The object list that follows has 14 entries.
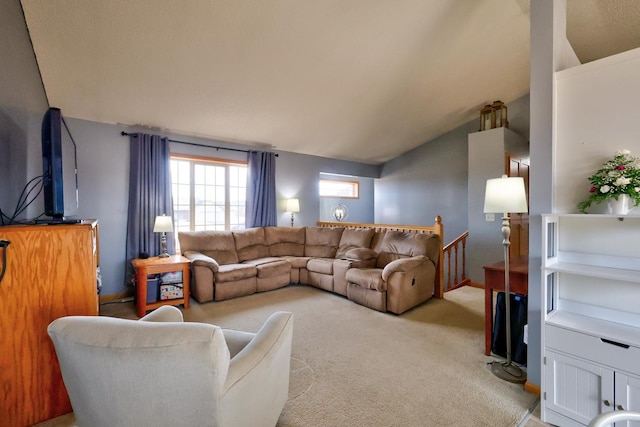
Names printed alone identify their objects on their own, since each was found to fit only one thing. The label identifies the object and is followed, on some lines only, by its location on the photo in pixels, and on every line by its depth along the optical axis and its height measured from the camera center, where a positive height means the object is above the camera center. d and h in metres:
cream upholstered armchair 0.94 -0.55
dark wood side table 2.25 -0.57
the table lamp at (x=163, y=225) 3.62 -0.15
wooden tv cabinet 1.53 -0.53
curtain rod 3.90 +1.07
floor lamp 2.10 +0.04
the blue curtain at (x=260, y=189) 4.99 +0.42
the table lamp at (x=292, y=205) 5.31 +0.15
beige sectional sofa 3.46 -0.71
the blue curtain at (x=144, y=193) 3.89 +0.27
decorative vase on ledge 1.56 +0.04
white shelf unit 1.47 -0.63
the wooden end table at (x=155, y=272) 3.31 -0.70
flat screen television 1.90 +0.32
